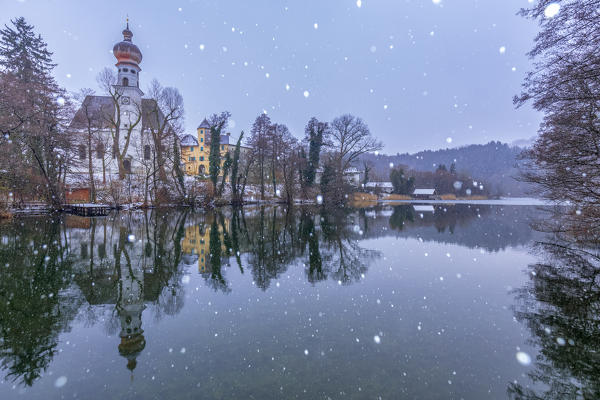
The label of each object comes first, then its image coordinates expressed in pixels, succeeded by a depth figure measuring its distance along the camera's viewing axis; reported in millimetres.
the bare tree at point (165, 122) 30234
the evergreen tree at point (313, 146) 42219
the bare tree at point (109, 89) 29500
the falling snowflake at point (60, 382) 3279
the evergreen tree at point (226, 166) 37931
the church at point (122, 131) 29266
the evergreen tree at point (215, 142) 37812
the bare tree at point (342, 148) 41031
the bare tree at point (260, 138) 39062
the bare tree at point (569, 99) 7664
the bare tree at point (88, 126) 27714
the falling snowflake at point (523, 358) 3821
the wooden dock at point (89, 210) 23016
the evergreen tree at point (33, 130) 18766
